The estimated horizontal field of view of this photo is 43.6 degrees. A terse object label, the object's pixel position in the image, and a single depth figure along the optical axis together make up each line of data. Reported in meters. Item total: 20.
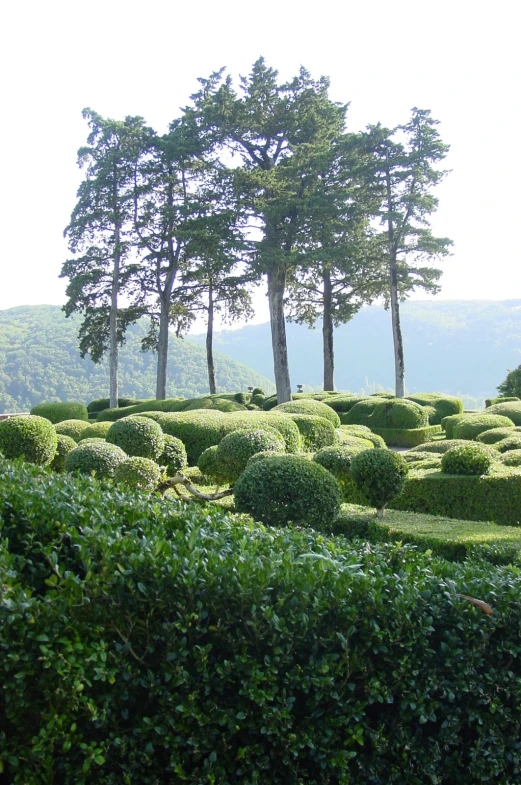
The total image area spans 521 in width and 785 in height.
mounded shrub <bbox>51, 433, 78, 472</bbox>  12.62
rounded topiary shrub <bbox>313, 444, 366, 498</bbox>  9.50
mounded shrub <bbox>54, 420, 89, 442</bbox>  14.37
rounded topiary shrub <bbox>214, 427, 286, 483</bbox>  9.85
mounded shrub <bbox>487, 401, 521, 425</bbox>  18.28
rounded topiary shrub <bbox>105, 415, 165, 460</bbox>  10.96
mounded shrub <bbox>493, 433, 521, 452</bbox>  12.94
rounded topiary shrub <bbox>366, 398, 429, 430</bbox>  19.86
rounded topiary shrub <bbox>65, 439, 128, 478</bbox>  9.59
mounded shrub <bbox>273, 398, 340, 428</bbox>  15.62
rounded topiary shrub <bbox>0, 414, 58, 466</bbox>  11.46
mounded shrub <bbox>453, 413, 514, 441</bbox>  16.12
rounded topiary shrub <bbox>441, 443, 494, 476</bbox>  9.52
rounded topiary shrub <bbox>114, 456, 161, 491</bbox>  8.97
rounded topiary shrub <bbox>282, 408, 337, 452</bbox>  13.30
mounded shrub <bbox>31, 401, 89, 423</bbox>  20.94
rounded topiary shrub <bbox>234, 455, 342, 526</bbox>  6.97
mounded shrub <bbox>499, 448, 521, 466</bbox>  11.03
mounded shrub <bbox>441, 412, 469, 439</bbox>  18.39
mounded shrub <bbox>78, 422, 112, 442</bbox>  13.48
